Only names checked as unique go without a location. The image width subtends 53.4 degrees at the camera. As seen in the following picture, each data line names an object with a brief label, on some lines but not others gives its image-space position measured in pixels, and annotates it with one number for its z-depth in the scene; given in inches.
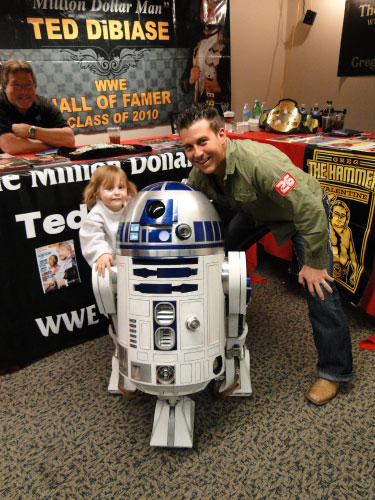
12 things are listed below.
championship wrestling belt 93.8
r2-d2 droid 39.3
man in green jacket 44.4
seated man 73.6
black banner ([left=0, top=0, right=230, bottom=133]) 105.3
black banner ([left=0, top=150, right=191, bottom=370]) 57.7
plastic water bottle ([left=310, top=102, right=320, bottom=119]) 96.8
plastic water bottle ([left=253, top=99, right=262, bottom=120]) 109.3
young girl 51.0
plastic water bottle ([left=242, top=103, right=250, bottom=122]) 109.1
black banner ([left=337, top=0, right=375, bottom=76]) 123.7
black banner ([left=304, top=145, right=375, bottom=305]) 64.6
